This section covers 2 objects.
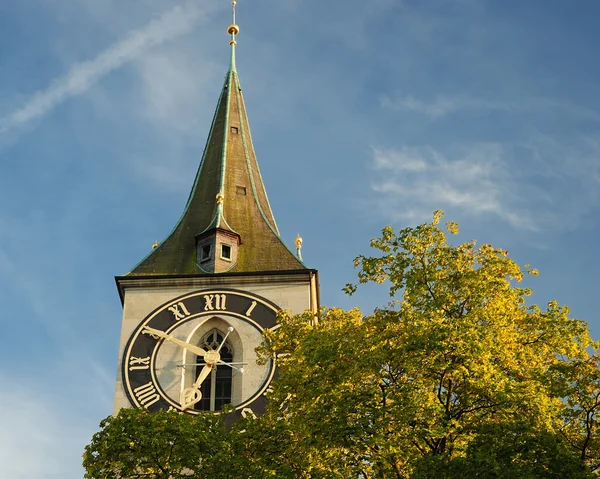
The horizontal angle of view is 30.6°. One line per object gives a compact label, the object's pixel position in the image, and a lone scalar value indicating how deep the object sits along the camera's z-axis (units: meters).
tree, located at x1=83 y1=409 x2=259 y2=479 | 18.52
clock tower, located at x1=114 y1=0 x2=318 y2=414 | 27.02
